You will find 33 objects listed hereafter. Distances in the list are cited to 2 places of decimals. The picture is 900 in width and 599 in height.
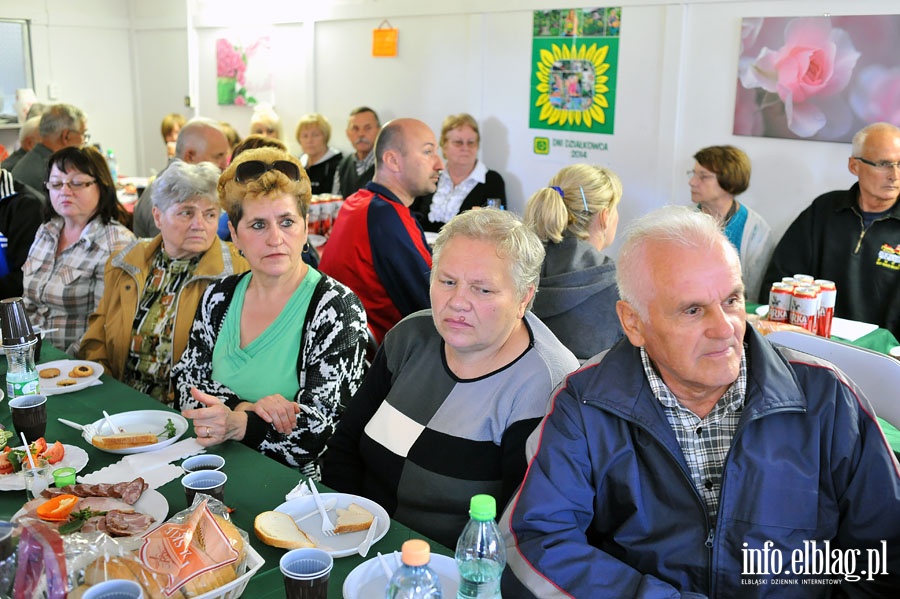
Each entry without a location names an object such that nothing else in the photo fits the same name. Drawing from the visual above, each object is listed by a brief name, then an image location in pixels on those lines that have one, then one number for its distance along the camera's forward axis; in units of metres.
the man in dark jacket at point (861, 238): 3.77
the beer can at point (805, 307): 2.87
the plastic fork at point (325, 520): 1.70
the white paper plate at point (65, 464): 1.86
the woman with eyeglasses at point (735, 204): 4.34
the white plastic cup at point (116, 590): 1.22
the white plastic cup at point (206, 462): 1.89
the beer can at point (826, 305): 2.93
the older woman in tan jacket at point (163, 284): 2.96
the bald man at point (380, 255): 3.50
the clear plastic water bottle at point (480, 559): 1.39
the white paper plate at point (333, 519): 1.65
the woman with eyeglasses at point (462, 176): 5.80
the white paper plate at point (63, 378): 2.50
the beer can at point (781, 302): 2.93
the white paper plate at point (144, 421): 2.24
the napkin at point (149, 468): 1.93
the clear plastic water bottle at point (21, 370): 2.26
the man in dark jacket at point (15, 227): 4.25
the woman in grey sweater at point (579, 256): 2.83
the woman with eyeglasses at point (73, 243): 3.48
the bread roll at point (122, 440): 2.07
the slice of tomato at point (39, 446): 1.95
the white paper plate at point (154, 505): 1.72
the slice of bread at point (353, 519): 1.69
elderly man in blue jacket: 1.53
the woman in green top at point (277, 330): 2.38
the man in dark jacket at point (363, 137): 6.57
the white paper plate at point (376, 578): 1.48
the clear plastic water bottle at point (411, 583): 1.33
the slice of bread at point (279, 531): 1.61
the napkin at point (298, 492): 1.80
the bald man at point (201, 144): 5.09
